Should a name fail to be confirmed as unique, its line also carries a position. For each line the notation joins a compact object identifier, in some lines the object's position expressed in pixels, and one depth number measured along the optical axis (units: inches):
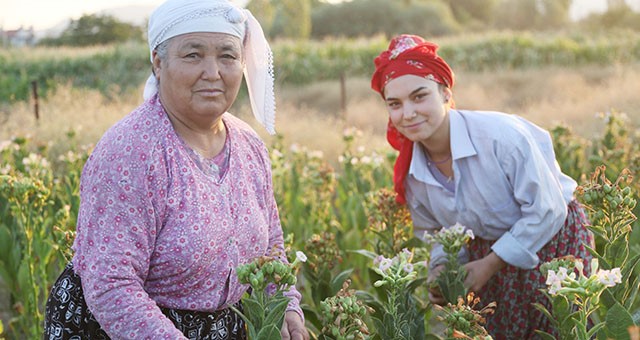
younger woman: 113.0
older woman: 76.2
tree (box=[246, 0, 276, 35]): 966.4
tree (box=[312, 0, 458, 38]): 1434.5
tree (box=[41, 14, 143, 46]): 1113.4
